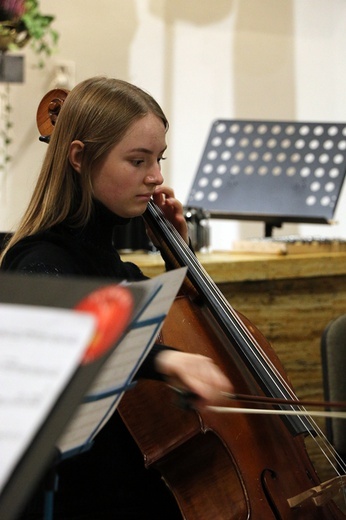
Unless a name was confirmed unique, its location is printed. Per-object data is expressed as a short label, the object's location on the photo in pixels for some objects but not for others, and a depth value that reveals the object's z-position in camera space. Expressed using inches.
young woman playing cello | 126.3
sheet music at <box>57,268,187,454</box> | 79.5
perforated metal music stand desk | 185.2
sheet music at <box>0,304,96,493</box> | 67.6
